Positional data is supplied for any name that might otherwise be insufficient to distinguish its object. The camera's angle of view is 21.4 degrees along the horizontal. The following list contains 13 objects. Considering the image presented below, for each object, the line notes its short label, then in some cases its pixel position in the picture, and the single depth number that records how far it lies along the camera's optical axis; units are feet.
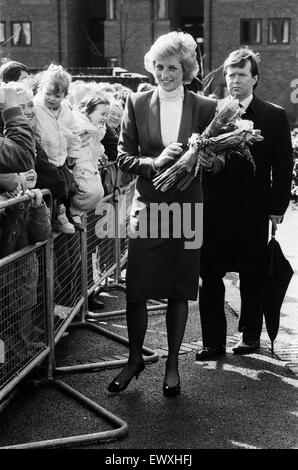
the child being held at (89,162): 20.65
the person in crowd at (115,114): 29.21
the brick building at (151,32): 138.92
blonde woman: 16.43
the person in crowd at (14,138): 13.26
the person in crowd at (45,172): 17.96
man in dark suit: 18.75
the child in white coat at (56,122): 19.10
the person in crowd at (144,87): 32.84
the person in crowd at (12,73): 24.06
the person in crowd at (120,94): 32.89
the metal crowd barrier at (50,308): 14.79
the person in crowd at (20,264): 14.99
